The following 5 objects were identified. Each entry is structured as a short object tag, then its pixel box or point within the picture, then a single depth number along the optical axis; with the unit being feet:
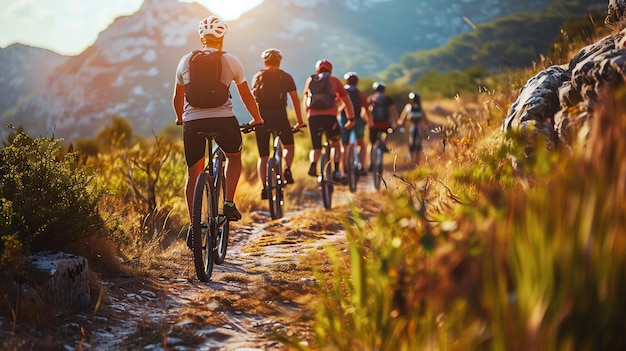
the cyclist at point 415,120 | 50.43
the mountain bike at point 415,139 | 51.55
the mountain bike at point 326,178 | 33.64
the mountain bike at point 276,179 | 29.37
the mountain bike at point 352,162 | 37.93
